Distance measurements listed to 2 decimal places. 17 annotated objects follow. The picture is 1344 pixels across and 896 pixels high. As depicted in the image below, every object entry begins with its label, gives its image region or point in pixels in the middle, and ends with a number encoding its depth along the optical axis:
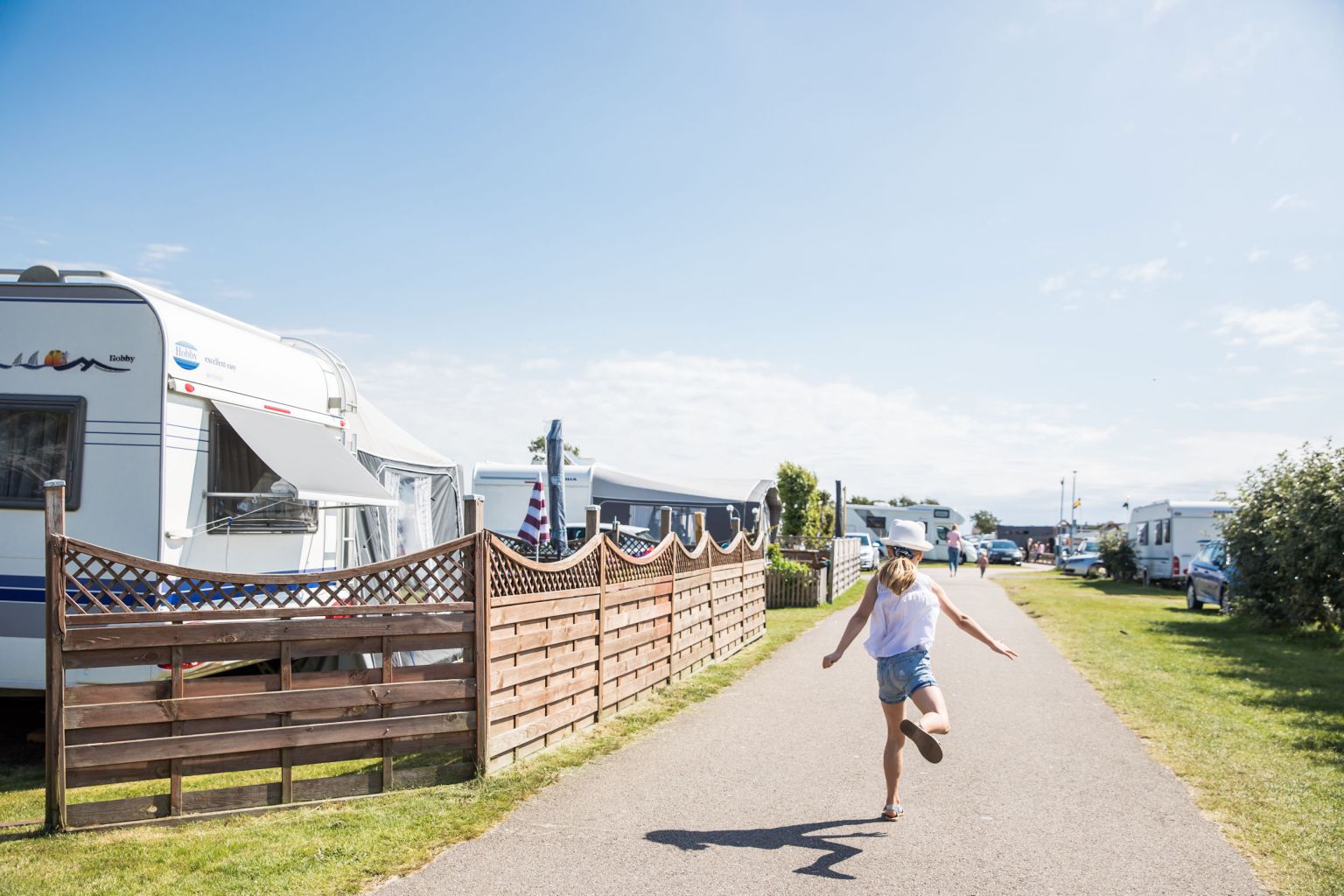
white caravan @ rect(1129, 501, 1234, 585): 29.20
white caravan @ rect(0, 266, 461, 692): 7.44
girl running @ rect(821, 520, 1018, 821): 5.71
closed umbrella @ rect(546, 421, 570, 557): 13.74
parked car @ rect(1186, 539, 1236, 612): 19.66
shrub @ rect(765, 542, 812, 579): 20.97
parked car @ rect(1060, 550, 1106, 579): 40.16
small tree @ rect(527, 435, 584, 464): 47.94
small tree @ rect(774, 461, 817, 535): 47.50
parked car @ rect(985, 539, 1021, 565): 53.00
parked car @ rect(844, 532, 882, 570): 36.34
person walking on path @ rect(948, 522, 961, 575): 32.75
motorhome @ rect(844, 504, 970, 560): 47.59
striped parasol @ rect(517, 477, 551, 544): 13.63
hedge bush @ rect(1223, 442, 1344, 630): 14.82
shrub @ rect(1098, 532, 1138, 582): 35.31
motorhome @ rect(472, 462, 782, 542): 23.95
